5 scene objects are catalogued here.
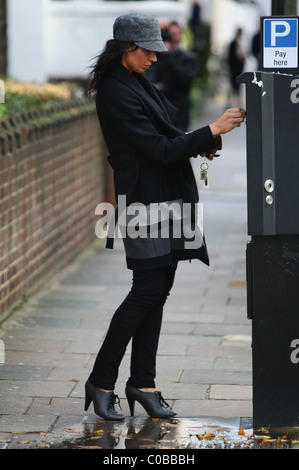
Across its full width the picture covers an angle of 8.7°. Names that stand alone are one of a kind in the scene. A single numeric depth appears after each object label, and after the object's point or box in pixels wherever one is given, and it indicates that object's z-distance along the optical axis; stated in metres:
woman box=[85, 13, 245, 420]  8.92
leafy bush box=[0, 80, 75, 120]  15.54
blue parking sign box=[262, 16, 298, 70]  9.09
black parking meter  8.46
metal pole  12.23
